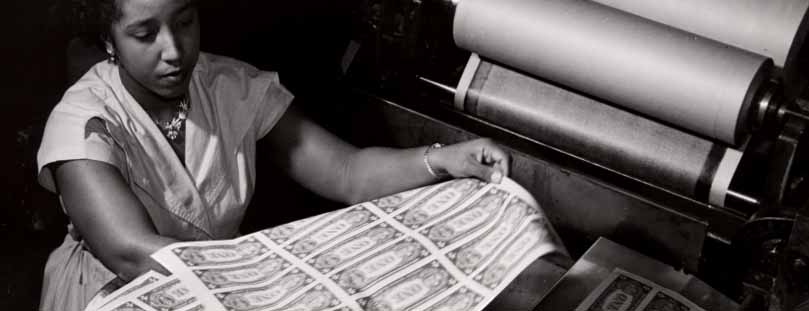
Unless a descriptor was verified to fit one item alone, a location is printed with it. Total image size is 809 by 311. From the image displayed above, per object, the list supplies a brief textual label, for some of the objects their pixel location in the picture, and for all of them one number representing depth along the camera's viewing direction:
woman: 1.49
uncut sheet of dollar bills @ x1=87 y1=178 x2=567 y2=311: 1.38
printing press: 1.46
